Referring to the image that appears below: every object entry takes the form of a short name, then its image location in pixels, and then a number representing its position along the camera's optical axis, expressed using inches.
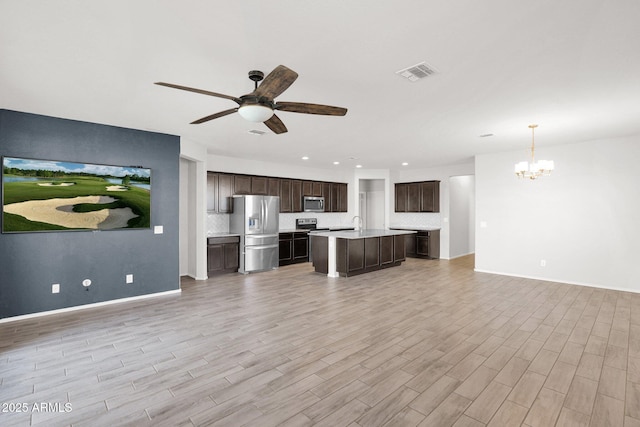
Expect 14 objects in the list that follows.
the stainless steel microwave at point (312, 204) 346.0
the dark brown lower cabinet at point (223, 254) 259.6
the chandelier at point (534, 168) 189.6
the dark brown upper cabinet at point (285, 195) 323.9
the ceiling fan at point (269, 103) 85.0
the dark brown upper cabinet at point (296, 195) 334.0
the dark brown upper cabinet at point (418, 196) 357.1
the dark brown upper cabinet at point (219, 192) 271.3
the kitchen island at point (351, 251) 254.8
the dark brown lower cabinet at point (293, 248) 307.9
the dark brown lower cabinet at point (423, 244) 348.8
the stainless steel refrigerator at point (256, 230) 273.6
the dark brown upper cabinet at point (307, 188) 344.5
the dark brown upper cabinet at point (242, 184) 286.8
